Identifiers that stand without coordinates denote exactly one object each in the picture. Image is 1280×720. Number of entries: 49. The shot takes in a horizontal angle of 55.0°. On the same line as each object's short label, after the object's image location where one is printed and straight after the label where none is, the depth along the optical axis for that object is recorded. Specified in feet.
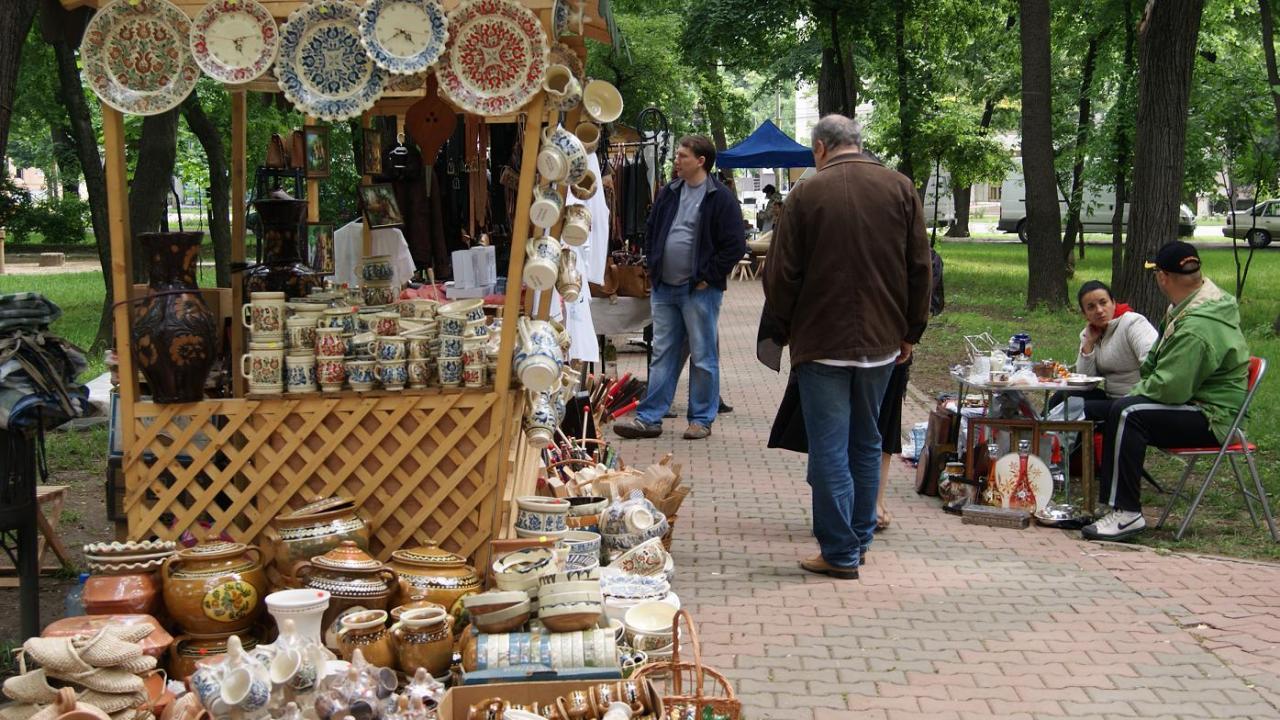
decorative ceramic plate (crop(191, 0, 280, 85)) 16.17
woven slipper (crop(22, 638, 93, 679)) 12.53
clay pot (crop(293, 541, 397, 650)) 14.96
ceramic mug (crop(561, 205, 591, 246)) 19.90
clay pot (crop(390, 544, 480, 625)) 15.36
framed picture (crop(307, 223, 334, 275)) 23.34
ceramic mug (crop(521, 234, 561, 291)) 17.84
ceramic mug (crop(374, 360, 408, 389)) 16.69
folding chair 21.62
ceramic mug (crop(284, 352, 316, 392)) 16.79
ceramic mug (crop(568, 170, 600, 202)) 20.89
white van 131.85
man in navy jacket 29.43
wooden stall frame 16.53
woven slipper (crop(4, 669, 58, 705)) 12.35
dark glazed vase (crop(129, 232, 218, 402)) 16.39
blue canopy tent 73.97
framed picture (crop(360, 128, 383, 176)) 23.89
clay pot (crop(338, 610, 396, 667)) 14.23
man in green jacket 21.66
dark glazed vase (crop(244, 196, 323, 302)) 19.26
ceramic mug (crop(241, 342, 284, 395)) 16.67
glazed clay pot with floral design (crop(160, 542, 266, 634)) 14.75
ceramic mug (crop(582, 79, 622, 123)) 19.35
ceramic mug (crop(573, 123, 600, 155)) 21.39
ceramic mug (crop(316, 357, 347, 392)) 16.79
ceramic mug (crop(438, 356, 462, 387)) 16.88
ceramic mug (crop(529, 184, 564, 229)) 17.61
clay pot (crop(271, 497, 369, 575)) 15.49
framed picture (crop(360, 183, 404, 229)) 24.57
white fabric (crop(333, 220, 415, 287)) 25.64
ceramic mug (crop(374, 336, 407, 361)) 16.72
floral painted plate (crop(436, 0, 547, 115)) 16.26
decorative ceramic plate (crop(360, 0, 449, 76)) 16.07
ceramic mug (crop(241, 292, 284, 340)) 16.97
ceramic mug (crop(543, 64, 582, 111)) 16.69
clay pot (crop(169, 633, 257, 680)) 14.55
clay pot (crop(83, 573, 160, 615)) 14.67
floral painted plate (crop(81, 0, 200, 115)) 16.21
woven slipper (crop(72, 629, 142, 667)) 12.75
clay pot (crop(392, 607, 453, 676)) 14.30
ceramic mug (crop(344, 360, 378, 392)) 16.76
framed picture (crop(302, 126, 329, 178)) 24.16
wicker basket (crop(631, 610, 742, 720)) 13.00
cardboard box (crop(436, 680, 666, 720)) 13.07
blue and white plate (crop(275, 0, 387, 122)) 16.26
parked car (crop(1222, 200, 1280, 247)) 123.75
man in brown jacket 18.54
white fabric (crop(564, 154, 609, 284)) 28.50
